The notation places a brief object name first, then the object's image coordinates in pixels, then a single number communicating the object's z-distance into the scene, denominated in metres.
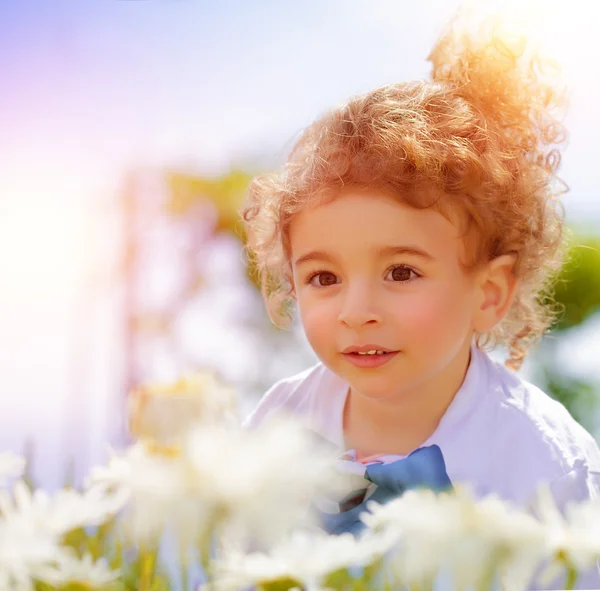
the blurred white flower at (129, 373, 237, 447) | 1.08
